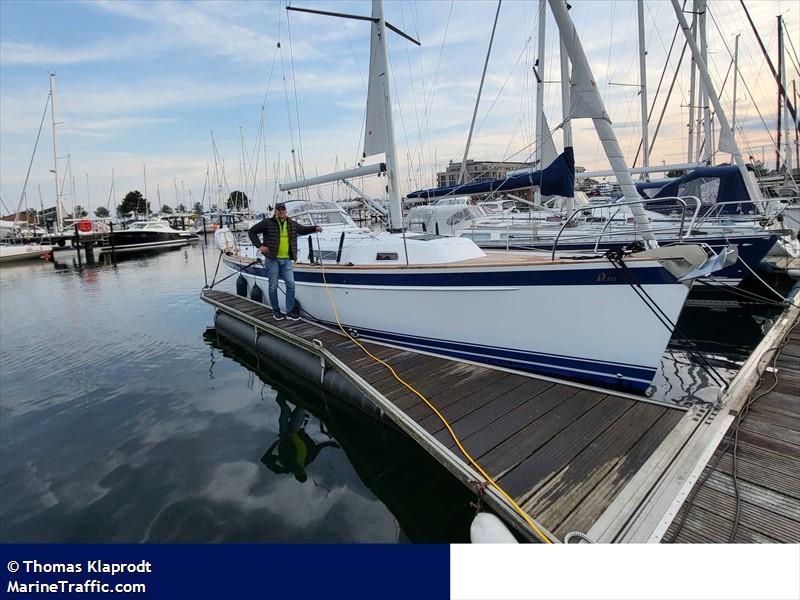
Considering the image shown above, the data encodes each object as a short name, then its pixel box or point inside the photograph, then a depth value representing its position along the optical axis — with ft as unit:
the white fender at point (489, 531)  9.52
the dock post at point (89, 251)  102.23
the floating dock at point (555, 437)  10.00
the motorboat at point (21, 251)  99.88
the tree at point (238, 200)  247.29
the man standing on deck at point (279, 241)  24.20
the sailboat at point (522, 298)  15.16
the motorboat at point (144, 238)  126.52
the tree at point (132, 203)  261.03
